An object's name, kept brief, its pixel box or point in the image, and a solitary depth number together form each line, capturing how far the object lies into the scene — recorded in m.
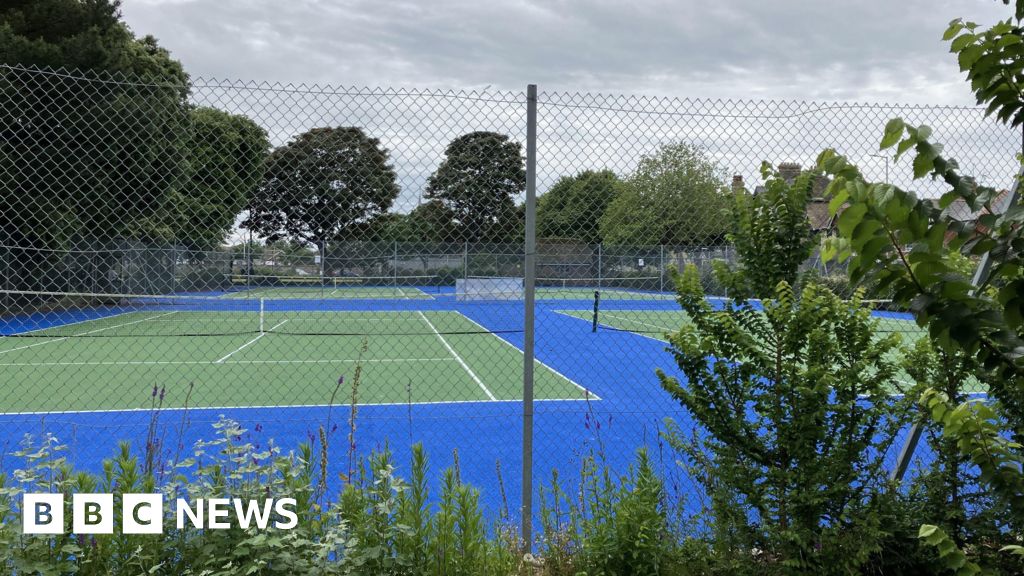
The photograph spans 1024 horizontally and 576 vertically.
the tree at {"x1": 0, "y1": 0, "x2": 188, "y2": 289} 17.31
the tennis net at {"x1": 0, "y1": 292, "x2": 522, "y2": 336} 22.02
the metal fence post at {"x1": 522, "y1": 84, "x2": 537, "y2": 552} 3.93
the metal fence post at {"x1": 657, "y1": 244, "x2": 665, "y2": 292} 17.96
